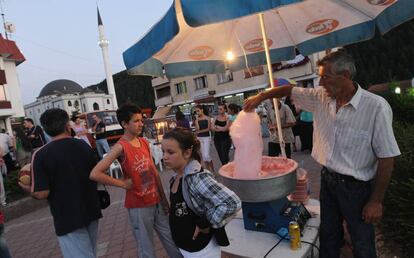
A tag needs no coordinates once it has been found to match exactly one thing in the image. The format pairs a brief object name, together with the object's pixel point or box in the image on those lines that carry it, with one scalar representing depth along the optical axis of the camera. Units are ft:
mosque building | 225.35
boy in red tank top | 9.48
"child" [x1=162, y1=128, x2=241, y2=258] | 6.82
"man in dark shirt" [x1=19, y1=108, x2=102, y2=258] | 8.44
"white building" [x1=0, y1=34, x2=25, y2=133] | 103.21
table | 9.36
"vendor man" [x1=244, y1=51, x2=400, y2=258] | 7.14
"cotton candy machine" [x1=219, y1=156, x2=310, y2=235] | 9.15
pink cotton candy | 9.07
